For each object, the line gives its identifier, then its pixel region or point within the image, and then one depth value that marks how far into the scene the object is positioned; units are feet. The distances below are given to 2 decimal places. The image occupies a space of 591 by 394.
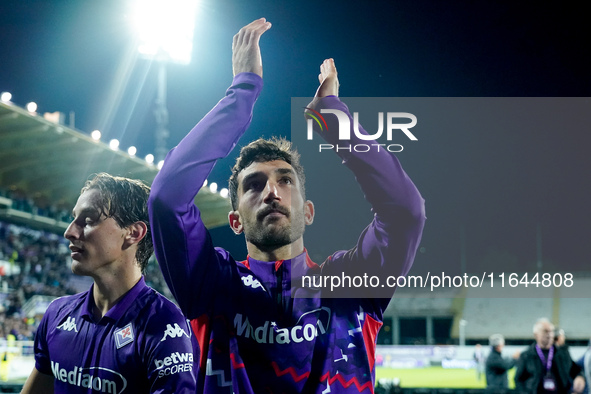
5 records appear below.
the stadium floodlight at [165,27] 72.02
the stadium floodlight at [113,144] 62.28
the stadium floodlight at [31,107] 51.37
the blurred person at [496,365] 30.07
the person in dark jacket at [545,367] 24.12
